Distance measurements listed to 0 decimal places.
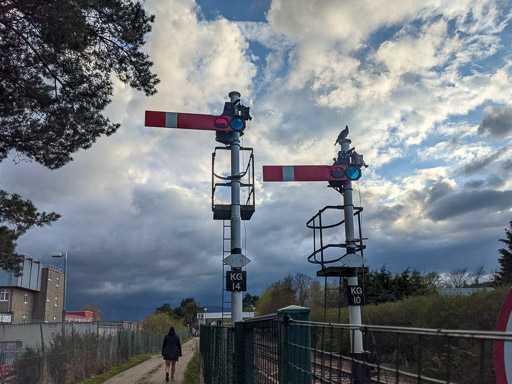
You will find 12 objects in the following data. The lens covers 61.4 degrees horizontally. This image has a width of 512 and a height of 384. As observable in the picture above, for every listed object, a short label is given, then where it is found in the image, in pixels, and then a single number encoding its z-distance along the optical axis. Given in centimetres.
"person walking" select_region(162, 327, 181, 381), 1432
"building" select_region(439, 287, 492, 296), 2606
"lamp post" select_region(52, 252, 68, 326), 2444
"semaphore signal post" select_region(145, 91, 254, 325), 1244
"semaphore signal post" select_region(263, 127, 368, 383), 1177
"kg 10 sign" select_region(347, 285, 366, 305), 1159
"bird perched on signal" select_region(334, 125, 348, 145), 1311
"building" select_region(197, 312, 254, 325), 6651
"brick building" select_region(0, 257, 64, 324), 5288
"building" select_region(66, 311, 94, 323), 6361
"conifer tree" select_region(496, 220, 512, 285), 2680
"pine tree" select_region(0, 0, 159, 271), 855
